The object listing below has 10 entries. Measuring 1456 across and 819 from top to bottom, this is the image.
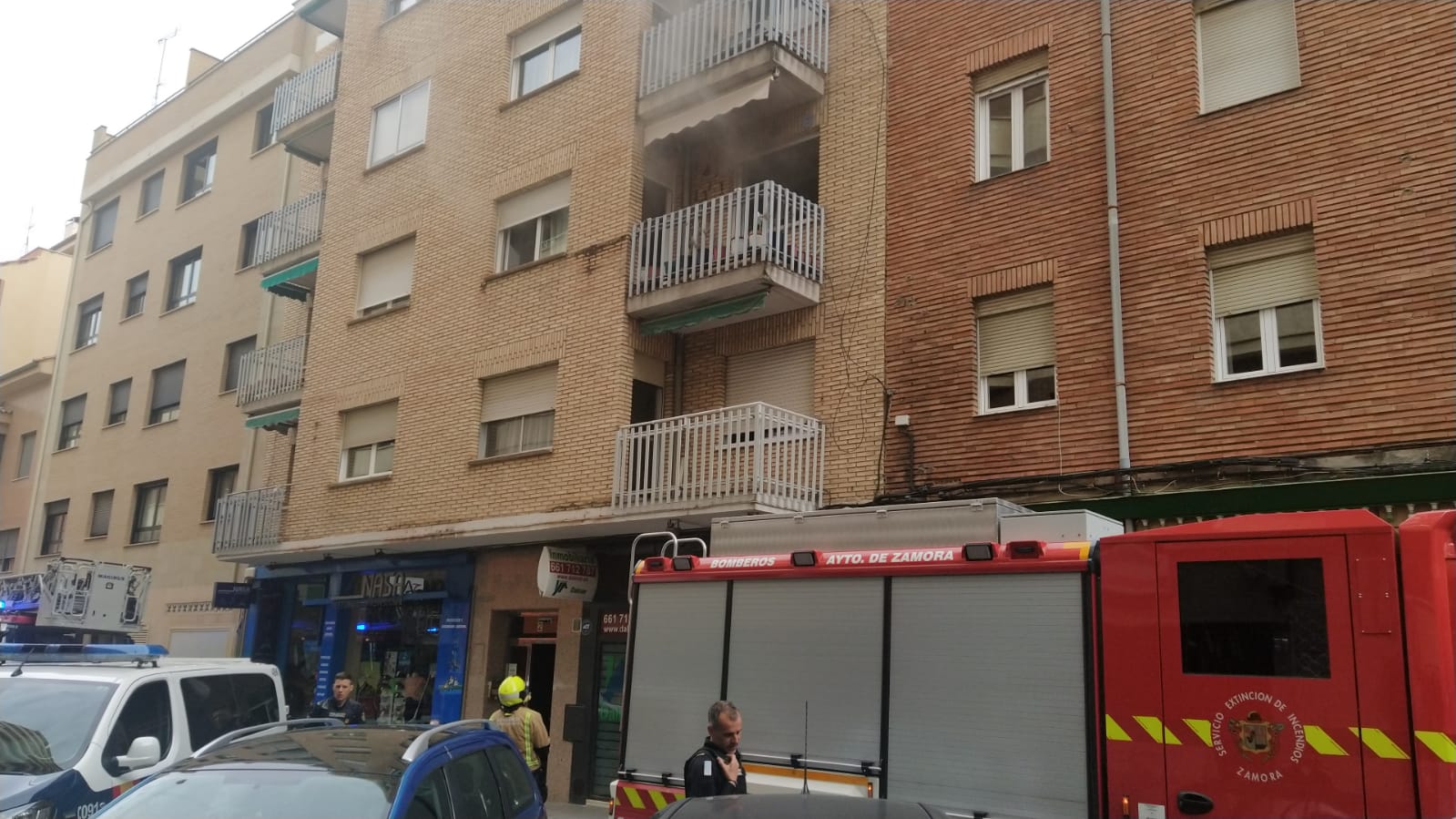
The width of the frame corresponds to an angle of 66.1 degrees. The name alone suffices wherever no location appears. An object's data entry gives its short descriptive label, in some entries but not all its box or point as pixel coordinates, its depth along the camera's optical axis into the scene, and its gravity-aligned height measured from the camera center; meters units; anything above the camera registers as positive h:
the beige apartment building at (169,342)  21.69 +5.73
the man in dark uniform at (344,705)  11.20 -0.87
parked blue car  4.82 -0.72
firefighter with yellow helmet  9.31 -0.81
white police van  6.59 -0.70
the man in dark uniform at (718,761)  5.70 -0.65
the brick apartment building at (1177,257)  8.78 +3.50
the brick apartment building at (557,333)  12.76 +3.77
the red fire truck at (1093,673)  5.08 -0.14
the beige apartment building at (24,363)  28.61 +7.32
